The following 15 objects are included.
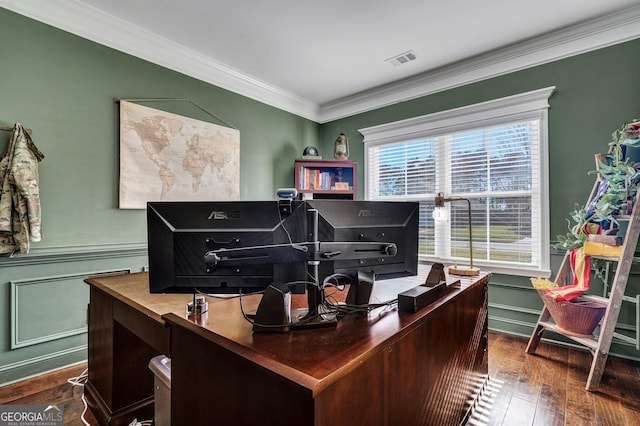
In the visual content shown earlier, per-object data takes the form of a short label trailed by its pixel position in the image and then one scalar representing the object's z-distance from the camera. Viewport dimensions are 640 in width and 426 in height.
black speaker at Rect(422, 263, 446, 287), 1.37
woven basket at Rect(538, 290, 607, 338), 2.14
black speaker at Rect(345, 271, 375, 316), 1.13
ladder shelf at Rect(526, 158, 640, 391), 1.98
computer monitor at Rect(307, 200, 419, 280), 1.12
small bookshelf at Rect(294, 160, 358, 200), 3.97
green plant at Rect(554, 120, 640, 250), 2.08
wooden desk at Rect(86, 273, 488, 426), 0.72
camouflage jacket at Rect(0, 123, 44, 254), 1.99
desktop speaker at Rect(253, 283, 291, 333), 0.91
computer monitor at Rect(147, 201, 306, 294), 1.08
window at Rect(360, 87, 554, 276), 2.85
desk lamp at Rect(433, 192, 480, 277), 2.25
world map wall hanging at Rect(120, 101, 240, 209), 2.63
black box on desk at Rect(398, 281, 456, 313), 1.11
